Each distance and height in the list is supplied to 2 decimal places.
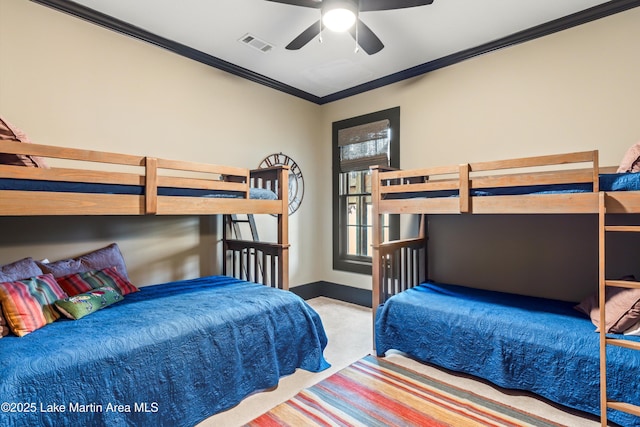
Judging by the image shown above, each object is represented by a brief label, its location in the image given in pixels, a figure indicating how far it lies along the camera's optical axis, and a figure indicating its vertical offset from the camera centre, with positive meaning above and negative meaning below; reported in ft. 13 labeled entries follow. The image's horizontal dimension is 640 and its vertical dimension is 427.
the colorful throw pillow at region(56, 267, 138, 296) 7.34 -1.69
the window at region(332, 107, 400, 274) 12.98 +1.43
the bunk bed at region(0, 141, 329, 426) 4.92 -2.23
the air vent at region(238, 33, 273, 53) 10.00 +5.32
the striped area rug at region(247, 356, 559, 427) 6.23 -4.07
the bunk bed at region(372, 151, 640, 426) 6.01 -2.53
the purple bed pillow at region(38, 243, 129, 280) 7.67 -1.32
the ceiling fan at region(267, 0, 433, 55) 7.13 +4.51
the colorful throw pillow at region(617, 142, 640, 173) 6.50 +0.98
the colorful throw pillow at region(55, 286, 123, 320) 6.45 -1.93
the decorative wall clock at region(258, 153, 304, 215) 13.60 +1.30
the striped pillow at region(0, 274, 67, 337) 5.69 -1.72
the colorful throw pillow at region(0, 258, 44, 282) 6.56 -1.26
